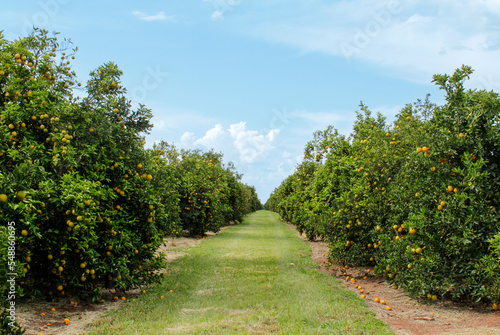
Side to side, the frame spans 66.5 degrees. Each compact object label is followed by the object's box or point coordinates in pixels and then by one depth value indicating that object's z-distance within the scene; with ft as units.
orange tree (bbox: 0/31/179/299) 19.12
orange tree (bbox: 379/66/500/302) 19.15
